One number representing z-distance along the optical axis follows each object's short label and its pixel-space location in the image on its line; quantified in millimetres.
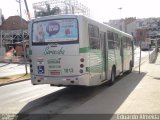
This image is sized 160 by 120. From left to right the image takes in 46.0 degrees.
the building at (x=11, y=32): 38872
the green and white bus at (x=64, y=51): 7115
